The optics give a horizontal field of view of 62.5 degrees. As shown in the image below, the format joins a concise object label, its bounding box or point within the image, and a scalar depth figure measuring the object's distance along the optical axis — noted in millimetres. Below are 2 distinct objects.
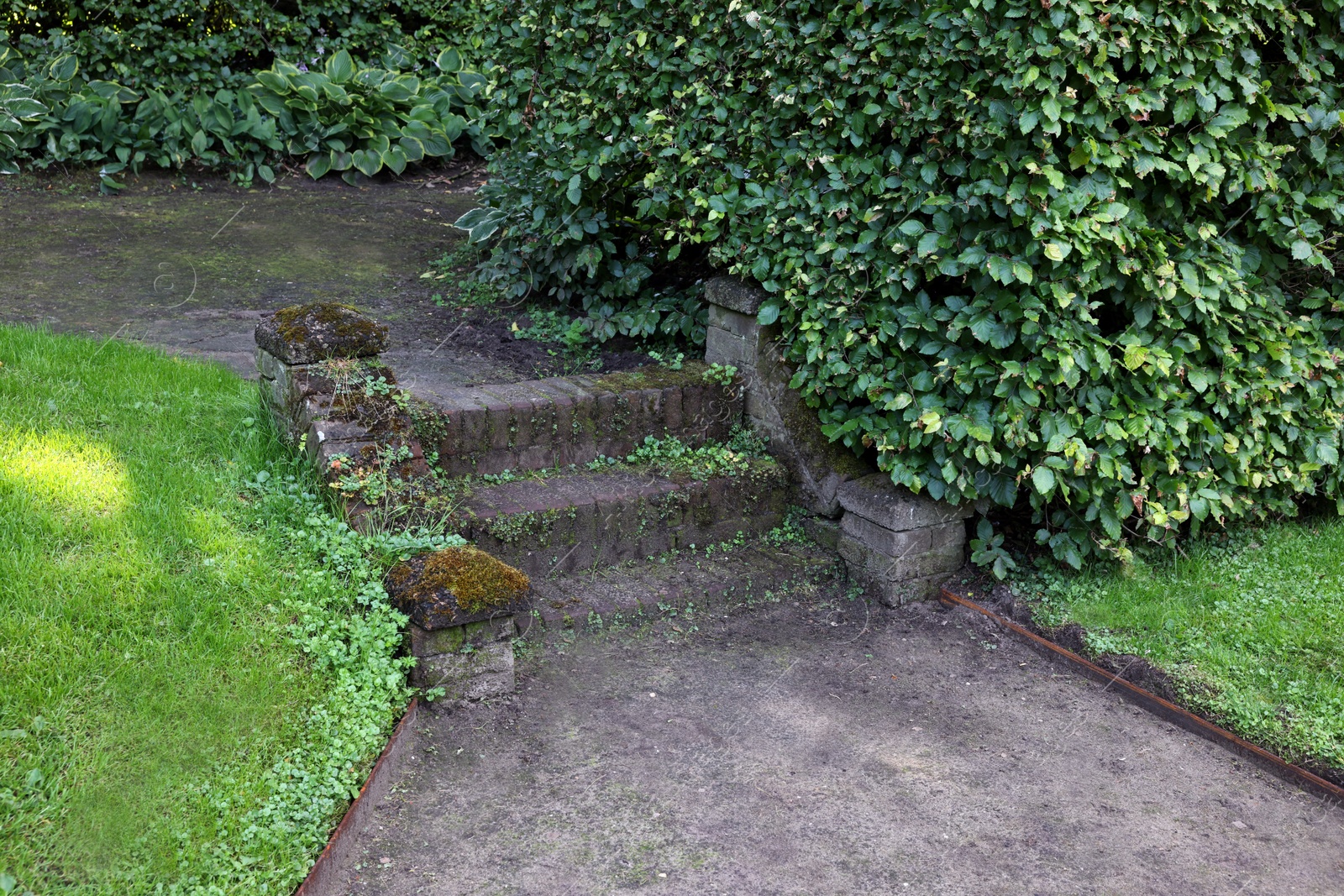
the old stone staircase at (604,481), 4301
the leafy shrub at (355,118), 9250
